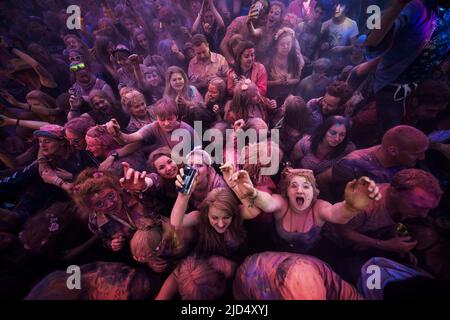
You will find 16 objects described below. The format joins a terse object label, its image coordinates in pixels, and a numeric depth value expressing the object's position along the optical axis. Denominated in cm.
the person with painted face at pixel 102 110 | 268
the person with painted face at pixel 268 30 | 275
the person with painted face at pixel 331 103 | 248
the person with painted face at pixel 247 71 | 268
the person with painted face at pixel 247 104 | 258
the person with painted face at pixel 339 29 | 262
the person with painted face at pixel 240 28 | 275
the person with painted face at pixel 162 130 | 254
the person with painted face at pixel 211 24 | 286
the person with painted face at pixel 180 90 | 269
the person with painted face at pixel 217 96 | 265
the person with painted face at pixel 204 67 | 278
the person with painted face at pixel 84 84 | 277
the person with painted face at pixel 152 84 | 277
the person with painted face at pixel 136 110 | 263
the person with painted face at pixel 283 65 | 271
